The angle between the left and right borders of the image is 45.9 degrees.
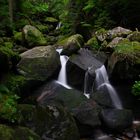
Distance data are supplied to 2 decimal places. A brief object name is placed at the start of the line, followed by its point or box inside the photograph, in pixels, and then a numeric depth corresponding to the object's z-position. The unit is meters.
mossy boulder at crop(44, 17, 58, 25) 12.12
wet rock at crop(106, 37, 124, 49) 6.17
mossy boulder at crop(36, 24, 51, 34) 10.62
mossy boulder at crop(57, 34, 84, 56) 6.52
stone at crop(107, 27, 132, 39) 6.69
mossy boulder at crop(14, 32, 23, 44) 8.24
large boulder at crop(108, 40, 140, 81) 5.34
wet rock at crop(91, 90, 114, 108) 5.21
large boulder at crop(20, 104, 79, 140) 3.79
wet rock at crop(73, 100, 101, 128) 4.52
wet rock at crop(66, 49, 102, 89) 5.75
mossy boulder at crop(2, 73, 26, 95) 4.90
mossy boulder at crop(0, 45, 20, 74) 4.73
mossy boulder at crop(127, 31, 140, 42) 6.21
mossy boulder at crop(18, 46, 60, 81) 5.44
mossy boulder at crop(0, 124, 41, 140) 3.04
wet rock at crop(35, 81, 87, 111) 4.80
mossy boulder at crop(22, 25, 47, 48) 7.90
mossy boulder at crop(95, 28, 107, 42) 6.94
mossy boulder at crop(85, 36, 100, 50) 6.91
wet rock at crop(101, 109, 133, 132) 4.62
